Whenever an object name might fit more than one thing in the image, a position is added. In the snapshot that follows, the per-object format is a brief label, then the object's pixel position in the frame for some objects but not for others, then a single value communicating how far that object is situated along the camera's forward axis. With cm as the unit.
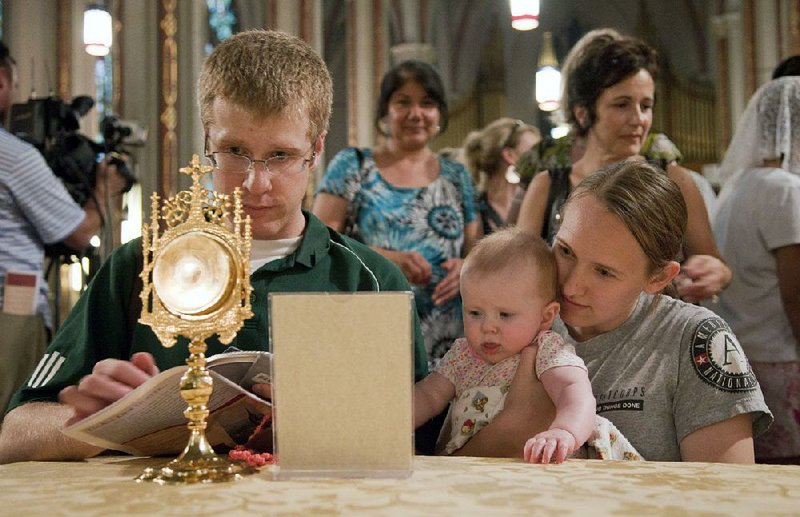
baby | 170
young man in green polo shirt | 165
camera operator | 320
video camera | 416
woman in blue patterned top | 337
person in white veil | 291
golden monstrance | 118
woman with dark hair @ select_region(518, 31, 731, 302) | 279
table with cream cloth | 103
